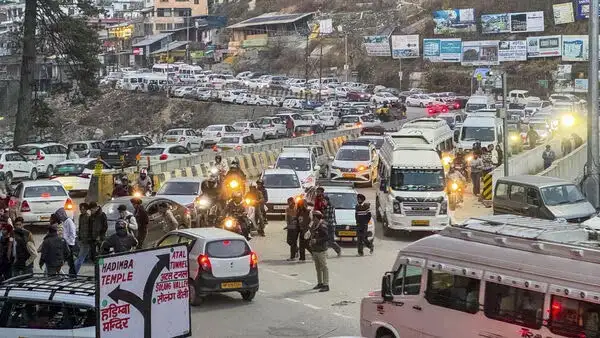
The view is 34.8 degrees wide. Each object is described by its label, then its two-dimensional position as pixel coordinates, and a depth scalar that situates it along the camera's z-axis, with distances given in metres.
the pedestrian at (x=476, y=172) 33.62
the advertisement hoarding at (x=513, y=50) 97.44
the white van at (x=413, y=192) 25.62
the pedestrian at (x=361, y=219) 22.87
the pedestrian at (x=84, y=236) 19.20
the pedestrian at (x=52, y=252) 16.92
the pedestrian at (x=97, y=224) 19.25
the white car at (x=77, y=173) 34.31
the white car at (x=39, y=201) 25.66
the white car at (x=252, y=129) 61.00
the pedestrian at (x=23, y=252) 16.70
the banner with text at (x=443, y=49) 101.38
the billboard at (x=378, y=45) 108.94
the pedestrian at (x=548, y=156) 36.28
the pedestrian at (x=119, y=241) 17.39
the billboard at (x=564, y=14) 100.69
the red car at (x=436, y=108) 76.11
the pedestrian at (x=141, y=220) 20.83
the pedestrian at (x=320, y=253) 18.38
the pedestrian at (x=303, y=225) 21.61
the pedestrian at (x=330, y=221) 20.91
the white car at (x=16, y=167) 38.31
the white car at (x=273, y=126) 63.28
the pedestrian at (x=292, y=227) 22.02
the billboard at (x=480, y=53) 98.12
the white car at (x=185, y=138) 56.66
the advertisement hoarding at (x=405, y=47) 107.19
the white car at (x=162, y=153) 41.16
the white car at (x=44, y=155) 41.45
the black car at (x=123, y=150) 45.03
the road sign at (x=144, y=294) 8.61
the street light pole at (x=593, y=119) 23.30
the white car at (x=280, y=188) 28.88
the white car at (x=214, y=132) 58.53
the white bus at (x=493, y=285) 10.44
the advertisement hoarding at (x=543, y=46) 95.56
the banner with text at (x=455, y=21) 104.88
